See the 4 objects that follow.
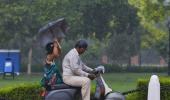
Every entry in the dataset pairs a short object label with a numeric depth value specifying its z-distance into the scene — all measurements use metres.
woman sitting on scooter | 9.40
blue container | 34.00
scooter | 9.24
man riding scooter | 9.32
